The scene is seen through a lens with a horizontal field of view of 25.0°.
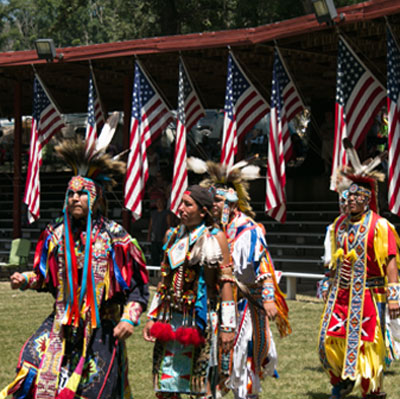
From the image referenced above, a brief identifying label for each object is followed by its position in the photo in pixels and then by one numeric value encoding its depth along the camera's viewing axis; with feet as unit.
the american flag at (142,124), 53.88
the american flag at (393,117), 44.70
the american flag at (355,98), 47.62
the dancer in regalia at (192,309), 19.33
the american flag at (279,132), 49.75
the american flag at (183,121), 52.39
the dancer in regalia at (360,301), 24.52
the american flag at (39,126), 57.93
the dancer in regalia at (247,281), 23.44
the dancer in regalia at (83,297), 18.21
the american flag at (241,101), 52.54
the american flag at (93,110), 55.93
